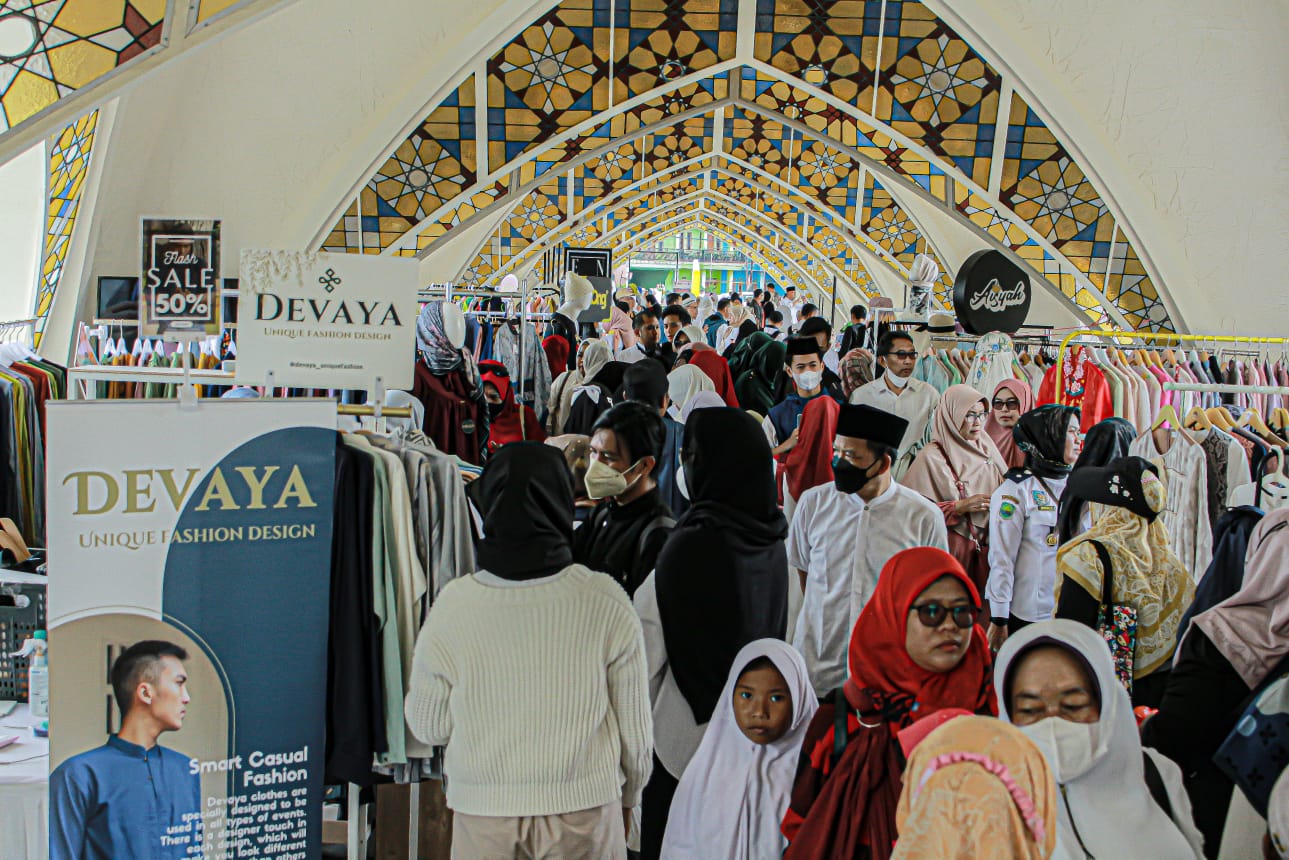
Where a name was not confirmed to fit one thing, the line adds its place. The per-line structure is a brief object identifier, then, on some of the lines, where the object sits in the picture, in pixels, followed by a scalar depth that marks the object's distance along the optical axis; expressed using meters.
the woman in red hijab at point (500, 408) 6.36
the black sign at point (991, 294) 6.62
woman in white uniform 3.85
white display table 2.64
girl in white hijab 2.40
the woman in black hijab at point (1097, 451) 3.54
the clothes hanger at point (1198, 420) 4.55
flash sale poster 3.40
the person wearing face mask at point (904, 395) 5.59
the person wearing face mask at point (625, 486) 3.19
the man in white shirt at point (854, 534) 3.31
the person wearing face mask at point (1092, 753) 1.89
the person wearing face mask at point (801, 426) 4.91
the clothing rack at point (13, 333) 5.92
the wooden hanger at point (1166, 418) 4.62
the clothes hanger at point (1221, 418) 4.57
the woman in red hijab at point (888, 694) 2.19
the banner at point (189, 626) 2.32
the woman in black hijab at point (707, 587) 2.77
